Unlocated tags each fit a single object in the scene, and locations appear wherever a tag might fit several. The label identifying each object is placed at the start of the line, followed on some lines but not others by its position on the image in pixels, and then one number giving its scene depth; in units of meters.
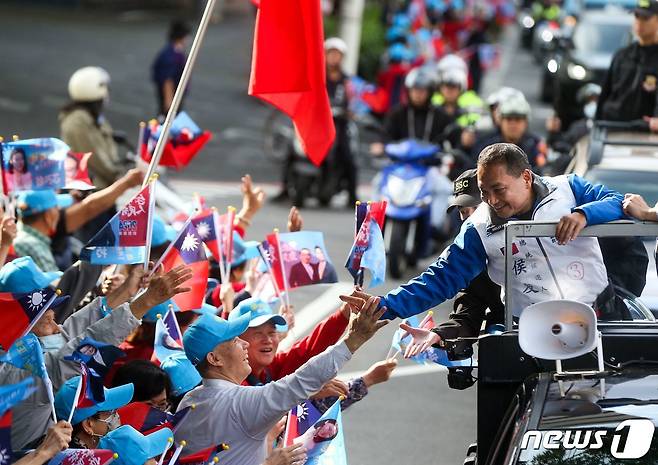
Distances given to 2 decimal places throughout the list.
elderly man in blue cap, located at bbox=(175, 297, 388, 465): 12.61
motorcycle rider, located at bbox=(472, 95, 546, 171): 26.78
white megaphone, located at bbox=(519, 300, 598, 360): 12.37
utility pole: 54.25
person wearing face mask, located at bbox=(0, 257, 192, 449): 12.12
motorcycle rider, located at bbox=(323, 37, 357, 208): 36.97
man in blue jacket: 13.59
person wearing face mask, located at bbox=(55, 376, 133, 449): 12.41
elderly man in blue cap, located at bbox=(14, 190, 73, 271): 18.84
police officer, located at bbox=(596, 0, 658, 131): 25.80
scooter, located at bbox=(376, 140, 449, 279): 29.58
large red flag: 17.08
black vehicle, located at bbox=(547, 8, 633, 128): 49.53
